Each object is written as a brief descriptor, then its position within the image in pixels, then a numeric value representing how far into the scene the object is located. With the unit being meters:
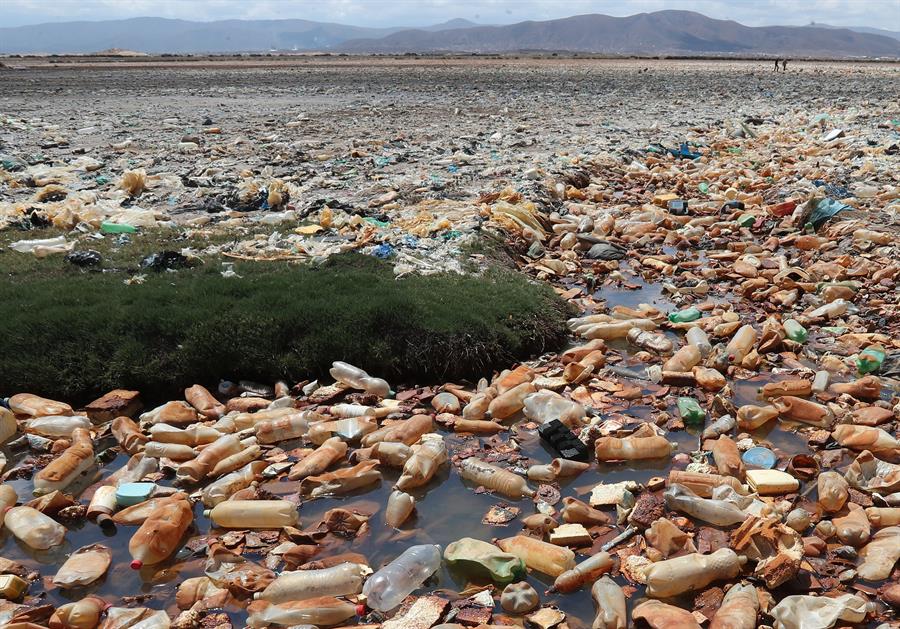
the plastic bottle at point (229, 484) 4.36
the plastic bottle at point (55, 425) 5.22
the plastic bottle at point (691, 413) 5.10
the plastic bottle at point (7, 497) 4.28
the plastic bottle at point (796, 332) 6.32
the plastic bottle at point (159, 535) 3.83
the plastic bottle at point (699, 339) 6.15
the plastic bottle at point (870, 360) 5.66
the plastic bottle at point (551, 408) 5.13
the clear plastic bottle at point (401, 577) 3.47
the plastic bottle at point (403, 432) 4.98
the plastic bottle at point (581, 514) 4.00
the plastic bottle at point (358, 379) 5.74
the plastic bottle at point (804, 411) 4.94
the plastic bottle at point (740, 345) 5.98
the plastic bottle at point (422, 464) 4.48
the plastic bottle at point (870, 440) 4.43
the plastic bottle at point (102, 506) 4.21
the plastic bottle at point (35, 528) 4.02
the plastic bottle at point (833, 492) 3.97
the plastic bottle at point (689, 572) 3.44
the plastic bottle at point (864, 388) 5.22
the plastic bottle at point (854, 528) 3.69
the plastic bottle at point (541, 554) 3.63
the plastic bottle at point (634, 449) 4.71
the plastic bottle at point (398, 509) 4.15
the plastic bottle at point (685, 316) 6.89
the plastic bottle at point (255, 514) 4.11
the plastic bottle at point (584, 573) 3.51
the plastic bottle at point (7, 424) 5.18
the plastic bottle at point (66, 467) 4.57
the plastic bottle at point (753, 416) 4.93
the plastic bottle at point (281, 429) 5.09
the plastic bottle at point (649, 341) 6.28
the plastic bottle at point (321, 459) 4.66
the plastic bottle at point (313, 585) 3.51
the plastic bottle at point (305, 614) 3.32
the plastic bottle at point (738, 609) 3.13
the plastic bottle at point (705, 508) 3.89
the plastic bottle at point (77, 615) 3.34
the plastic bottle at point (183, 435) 5.00
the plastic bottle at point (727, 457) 4.39
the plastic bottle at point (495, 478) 4.39
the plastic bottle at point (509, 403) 5.36
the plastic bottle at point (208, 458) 4.62
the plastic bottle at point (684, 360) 5.88
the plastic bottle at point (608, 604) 3.20
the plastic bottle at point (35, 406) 5.41
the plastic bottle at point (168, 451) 4.86
